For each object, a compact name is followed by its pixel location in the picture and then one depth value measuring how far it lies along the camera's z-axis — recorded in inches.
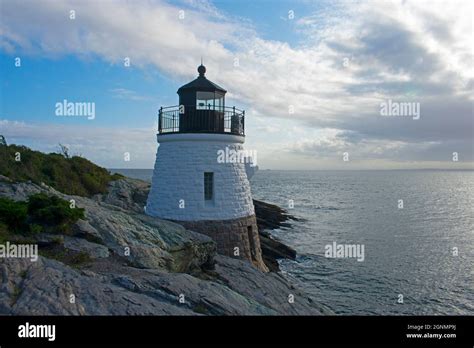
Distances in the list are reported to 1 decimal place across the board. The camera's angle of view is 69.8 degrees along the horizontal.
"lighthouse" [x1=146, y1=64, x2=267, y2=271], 539.8
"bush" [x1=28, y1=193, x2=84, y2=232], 355.9
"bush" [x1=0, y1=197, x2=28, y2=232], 338.6
